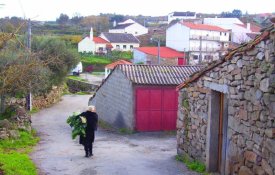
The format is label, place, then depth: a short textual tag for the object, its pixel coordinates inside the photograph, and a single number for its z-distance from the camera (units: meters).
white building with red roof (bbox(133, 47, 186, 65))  51.57
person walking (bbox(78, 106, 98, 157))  11.13
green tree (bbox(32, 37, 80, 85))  28.11
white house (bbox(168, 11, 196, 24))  120.49
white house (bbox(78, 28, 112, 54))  71.12
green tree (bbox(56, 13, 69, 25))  116.25
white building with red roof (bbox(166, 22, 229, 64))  59.41
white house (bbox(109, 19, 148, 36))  97.56
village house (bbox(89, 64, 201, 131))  17.92
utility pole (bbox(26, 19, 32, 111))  25.30
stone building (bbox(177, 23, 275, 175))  6.61
